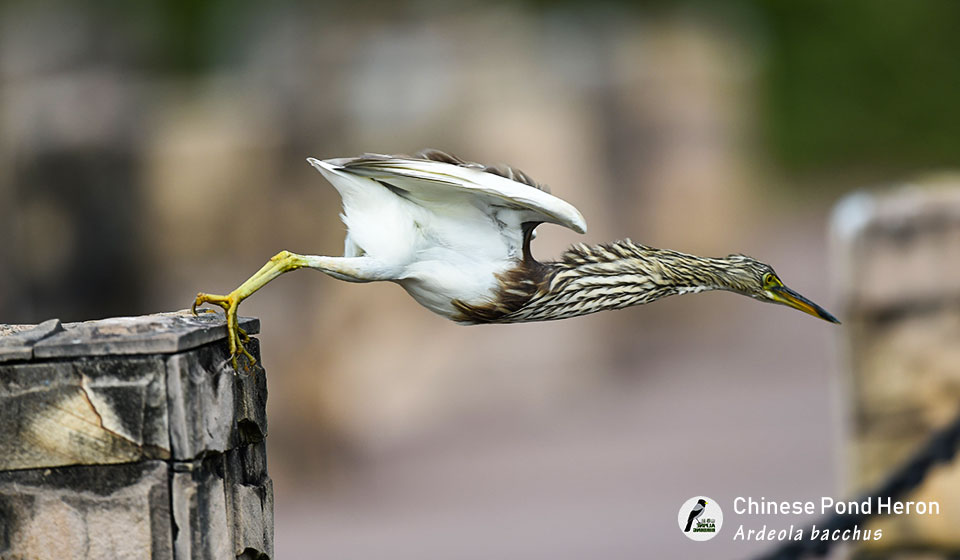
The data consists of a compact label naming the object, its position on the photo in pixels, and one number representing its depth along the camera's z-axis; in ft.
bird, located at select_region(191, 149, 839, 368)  24.51
